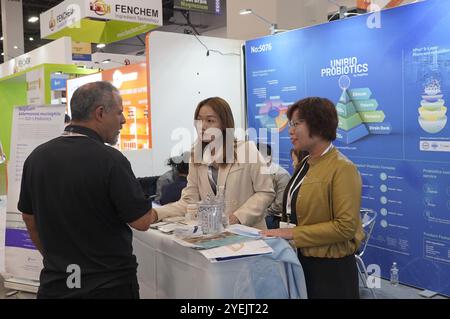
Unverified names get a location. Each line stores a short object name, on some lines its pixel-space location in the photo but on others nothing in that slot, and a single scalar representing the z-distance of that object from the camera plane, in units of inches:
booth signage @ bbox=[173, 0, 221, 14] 269.1
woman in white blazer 90.6
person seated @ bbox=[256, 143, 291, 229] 142.6
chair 136.4
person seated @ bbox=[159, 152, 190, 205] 151.3
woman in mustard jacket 73.5
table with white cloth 67.9
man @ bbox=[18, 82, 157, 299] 65.6
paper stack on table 66.7
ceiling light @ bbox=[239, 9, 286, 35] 184.1
